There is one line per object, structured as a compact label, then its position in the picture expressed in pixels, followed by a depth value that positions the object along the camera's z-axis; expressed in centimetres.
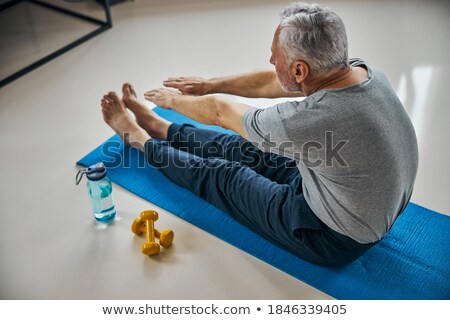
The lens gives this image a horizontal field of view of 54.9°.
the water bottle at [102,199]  185
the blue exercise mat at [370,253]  158
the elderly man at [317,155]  128
